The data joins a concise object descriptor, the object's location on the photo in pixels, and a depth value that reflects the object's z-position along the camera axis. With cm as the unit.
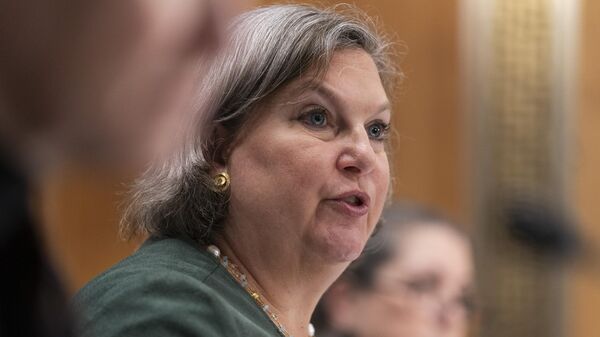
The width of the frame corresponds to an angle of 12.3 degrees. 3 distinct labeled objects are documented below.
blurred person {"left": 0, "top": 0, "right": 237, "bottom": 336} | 112
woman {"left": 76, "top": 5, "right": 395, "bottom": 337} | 232
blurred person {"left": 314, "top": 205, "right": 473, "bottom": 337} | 290
